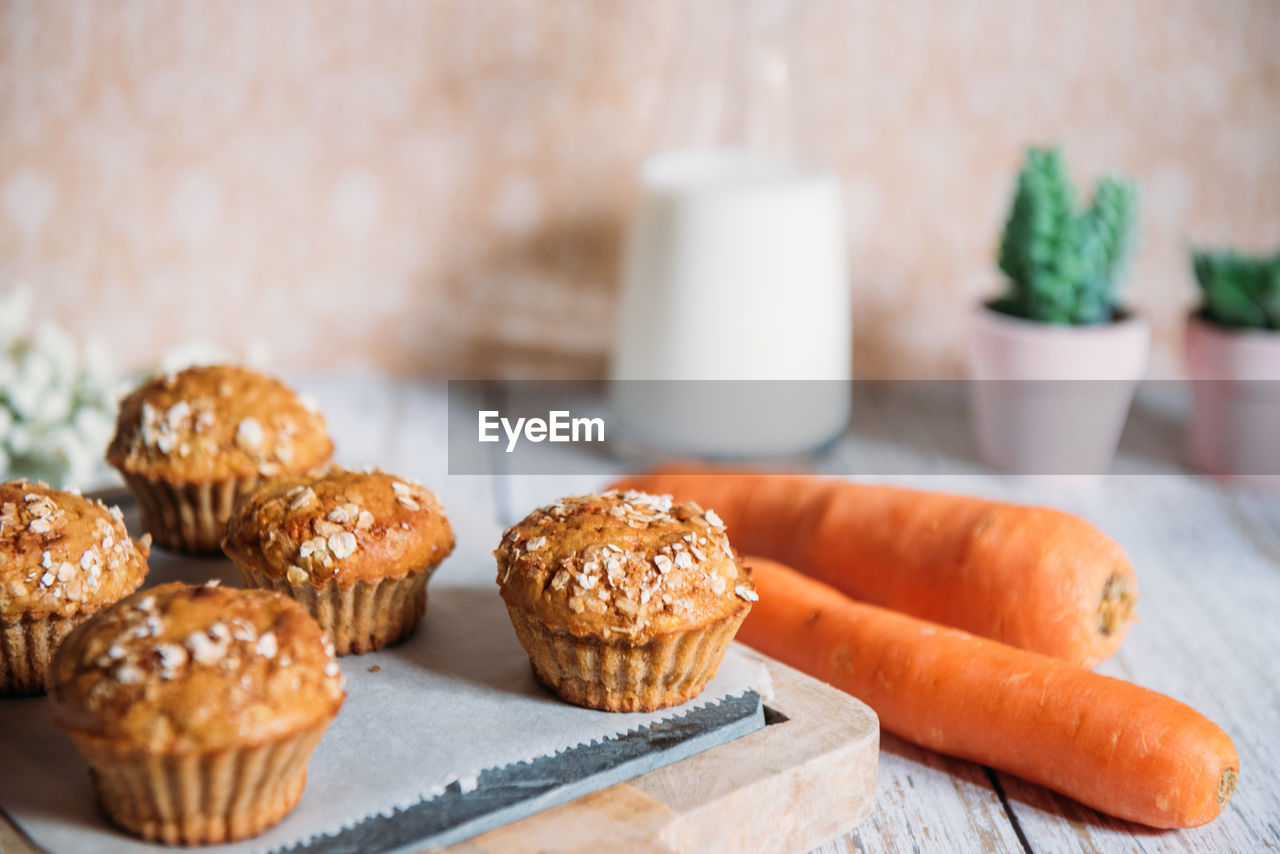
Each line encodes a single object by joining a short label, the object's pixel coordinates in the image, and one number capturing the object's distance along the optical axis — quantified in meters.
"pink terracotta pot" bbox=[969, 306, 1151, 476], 0.96
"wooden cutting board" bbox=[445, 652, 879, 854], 0.67
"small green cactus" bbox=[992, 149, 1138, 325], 0.95
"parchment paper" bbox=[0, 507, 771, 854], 0.67
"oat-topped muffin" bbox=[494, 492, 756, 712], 0.71
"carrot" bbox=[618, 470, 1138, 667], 0.79
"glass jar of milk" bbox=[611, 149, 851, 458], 0.95
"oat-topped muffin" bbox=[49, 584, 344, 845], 0.65
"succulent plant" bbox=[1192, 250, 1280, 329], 0.95
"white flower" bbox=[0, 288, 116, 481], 0.90
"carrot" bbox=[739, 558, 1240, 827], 0.73
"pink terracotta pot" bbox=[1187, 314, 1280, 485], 0.95
